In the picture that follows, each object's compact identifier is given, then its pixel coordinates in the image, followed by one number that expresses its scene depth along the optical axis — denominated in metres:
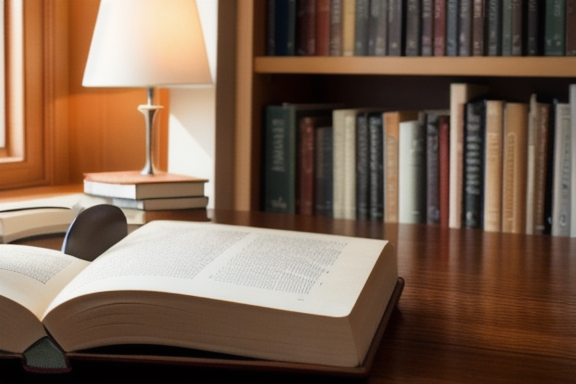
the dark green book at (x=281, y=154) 1.94
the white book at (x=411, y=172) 1.81
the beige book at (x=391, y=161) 1.83
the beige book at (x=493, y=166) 1.75
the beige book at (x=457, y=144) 1.77
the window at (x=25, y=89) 1.87
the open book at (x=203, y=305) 0.64
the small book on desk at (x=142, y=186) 1.45
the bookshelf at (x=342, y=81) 1.73
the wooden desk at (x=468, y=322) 0.65
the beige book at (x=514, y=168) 1.73
